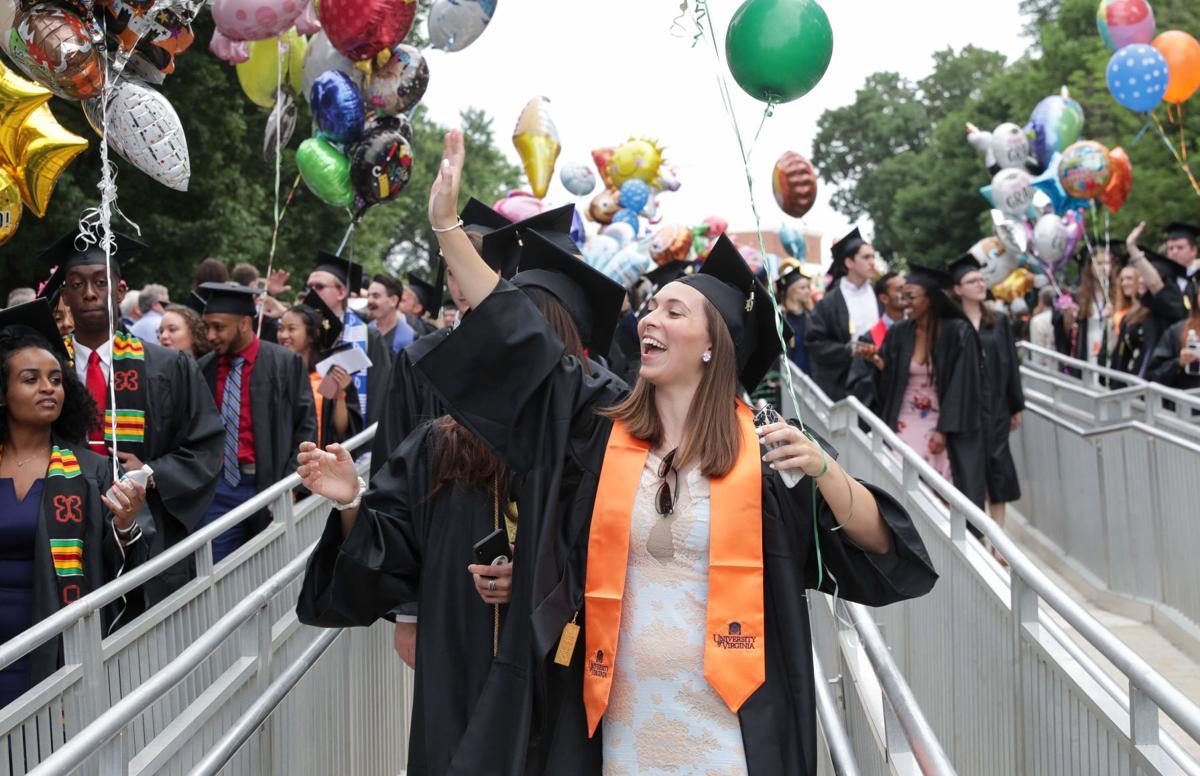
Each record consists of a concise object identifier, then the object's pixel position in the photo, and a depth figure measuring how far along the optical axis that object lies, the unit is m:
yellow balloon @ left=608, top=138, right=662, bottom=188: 18.59
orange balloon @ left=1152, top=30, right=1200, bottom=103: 13.23
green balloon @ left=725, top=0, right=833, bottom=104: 3.81
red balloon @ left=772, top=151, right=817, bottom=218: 12.91
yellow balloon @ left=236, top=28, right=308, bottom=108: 9.18
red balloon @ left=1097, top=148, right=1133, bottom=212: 14.52
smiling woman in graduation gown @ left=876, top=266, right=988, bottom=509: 8.51
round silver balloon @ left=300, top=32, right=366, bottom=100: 7.99
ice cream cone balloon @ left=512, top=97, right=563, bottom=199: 11.24
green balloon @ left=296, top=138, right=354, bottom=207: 8.20
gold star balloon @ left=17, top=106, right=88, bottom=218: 5.26
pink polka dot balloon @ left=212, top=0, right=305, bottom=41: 7.14
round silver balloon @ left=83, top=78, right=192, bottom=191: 5.39
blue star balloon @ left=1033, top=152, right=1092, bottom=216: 15.04
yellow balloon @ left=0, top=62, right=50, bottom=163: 5.15
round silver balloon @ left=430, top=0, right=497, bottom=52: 8.06
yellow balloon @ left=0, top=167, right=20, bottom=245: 5.02
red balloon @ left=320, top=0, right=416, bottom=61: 7.15
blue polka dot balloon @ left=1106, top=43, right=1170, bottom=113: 12.94
